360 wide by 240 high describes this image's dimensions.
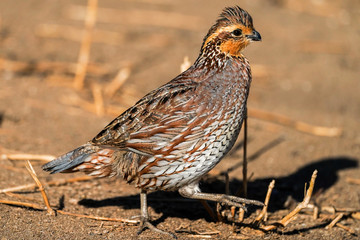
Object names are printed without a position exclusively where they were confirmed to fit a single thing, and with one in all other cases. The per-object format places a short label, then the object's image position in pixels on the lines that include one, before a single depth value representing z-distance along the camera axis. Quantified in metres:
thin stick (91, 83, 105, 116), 13.34
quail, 8.15
